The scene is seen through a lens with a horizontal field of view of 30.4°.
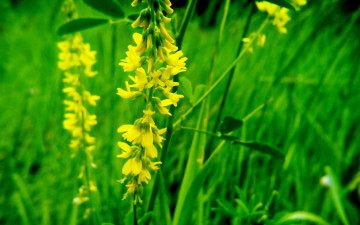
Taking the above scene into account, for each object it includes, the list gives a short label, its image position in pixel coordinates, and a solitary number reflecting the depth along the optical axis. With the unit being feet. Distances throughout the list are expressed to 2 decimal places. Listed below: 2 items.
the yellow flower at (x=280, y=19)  1.05
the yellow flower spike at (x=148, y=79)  0.82
